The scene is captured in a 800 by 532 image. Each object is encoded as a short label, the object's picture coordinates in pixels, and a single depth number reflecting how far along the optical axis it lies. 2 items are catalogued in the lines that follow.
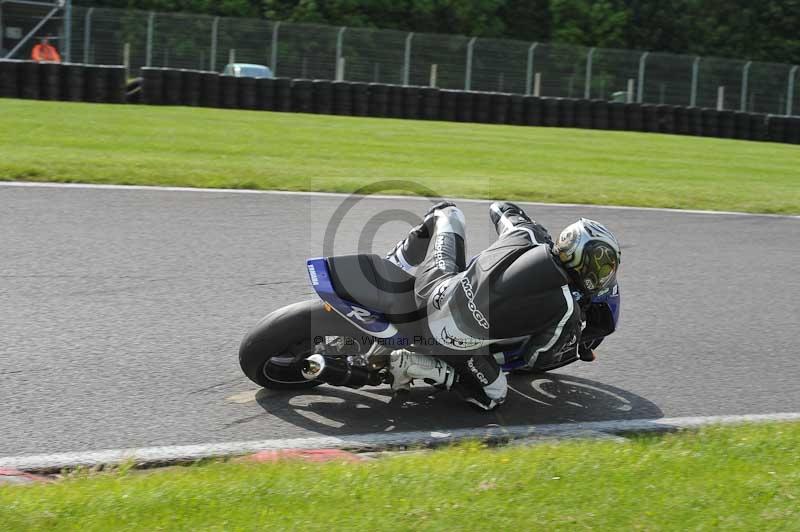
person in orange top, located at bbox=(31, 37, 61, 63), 24.50
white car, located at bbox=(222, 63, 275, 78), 26.44
